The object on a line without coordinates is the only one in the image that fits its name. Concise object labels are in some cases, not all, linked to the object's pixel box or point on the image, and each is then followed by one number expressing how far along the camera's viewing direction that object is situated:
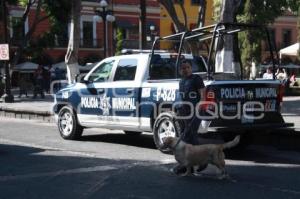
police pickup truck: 10.55
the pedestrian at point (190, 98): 9.34
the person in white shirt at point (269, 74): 24.38
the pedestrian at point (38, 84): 29.92
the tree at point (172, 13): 20.98
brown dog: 8.58
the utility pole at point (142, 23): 22.08
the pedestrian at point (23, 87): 31.22
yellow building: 58.56
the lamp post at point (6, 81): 26.78
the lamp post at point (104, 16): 30.76
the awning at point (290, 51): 32.22
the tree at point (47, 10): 32.94
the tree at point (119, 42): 42.98
